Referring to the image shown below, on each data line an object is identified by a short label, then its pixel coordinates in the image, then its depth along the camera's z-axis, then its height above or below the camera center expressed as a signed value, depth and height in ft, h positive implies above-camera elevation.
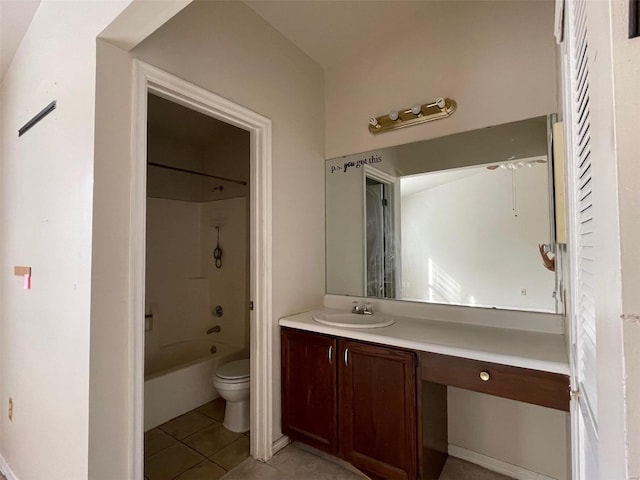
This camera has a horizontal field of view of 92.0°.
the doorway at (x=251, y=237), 4.33 +0.23
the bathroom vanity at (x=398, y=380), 4.33 -2.14
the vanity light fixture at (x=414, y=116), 6.51 +2.98
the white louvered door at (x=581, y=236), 1.82 +0.08
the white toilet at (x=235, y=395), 7.39 -3.49
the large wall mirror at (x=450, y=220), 5.69 +0.62
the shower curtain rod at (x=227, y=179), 10.89 +2.55
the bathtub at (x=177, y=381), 7.73 -3.67
